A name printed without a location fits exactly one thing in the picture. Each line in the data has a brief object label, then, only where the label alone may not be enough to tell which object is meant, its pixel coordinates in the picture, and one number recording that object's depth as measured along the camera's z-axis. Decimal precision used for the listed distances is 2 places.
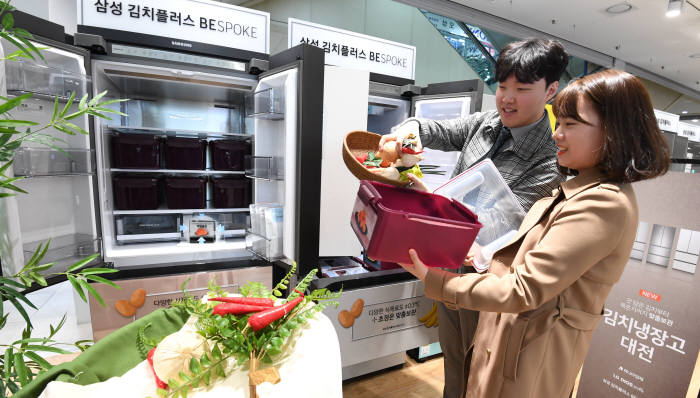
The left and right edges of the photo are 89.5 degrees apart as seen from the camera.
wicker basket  1.26
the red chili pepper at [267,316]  0.66
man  1.23
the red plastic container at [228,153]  2.62
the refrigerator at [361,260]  1.98
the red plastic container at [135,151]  2.34
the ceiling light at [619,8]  5.29
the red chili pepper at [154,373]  0.65
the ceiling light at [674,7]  4.85
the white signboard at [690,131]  4.60
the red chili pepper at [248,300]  0.73
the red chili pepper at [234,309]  0.68
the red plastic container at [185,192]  2.54
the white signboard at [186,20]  1.87
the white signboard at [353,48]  2.50
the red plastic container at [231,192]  2.66
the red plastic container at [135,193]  2.37
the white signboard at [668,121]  3.72
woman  0.92
